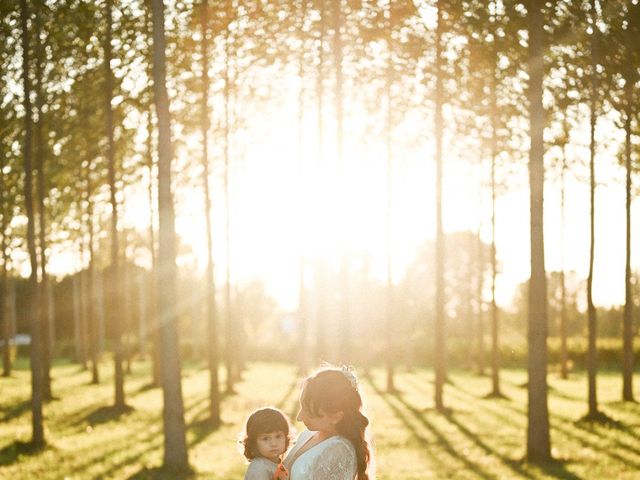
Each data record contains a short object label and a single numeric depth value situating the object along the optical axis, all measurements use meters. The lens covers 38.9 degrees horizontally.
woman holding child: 4.57
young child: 5.34
